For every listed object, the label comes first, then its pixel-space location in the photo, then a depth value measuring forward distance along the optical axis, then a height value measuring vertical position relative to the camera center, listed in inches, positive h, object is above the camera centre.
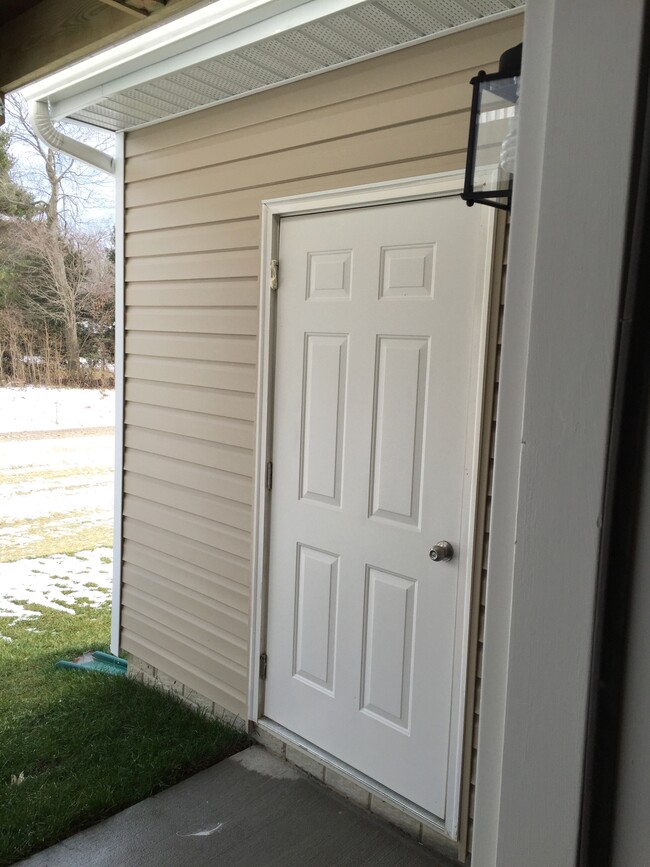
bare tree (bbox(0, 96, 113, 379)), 380.5 +54.4
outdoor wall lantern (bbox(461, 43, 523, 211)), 53.8 +19.0
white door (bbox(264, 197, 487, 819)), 96.5 -17.4
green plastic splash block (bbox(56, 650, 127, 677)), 158.1 -70.5
